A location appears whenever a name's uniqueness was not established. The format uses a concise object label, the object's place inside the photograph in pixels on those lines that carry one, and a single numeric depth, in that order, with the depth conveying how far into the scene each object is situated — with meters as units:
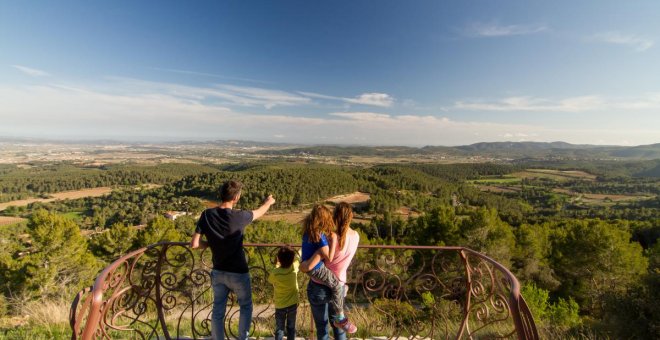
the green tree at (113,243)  23.50
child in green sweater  3.12
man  3.04
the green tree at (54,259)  17.27
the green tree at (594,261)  18.70
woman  2.96
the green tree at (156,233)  23.34
